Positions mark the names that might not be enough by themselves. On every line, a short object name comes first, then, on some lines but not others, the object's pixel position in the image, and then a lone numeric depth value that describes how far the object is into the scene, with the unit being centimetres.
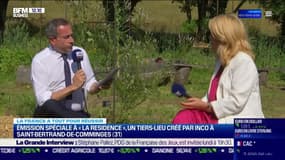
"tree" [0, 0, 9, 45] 1997
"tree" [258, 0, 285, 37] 1567
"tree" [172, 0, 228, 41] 1830
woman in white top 438
